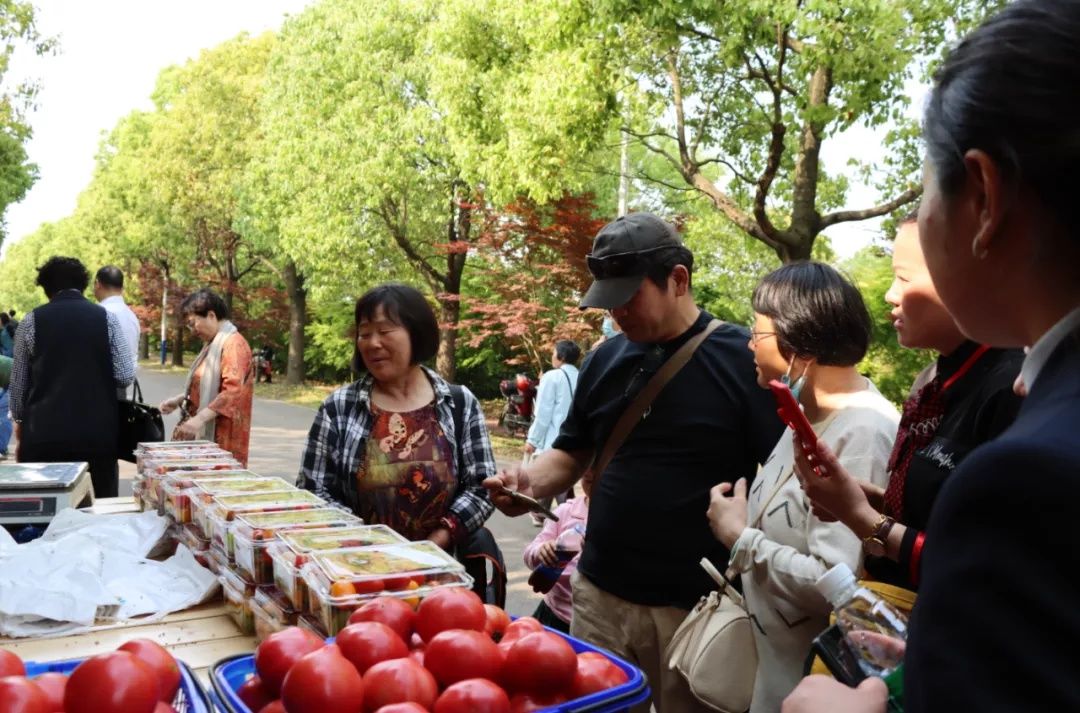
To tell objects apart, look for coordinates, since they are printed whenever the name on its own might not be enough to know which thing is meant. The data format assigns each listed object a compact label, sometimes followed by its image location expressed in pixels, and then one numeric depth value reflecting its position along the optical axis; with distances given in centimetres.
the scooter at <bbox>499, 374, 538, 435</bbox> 1402
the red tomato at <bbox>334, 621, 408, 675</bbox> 158
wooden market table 219
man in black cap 269
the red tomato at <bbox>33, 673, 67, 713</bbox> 138
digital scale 319
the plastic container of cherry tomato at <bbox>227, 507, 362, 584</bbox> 233
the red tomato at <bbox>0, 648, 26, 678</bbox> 147
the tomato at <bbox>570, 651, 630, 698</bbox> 160
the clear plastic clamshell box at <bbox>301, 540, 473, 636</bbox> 193
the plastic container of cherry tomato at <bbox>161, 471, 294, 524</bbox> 292
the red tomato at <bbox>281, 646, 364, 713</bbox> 141
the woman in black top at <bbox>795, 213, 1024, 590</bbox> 174
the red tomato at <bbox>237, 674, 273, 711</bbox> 159
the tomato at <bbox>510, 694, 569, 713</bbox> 151
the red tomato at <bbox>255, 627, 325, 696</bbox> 157
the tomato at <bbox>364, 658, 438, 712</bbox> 145
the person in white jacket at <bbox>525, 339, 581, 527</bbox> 768
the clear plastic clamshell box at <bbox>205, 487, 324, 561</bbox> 256
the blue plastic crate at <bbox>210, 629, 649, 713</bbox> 153
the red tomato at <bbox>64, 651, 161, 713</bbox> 135
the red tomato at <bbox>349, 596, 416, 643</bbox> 177
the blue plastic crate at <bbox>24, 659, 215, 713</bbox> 148
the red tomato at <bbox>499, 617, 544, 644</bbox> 175
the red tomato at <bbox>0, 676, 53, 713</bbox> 128
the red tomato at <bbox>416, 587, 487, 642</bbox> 174
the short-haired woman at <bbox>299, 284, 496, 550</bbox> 311
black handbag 532
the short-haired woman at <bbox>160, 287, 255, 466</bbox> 553
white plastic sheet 234
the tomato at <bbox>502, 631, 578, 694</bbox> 155
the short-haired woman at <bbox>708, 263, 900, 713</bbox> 213
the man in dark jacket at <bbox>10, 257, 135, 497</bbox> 497
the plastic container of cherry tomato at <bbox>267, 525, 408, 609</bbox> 211
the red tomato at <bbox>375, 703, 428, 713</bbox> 139
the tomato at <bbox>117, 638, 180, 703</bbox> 145
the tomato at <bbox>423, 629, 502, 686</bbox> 156
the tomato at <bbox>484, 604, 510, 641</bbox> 183
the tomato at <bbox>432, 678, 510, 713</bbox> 144
